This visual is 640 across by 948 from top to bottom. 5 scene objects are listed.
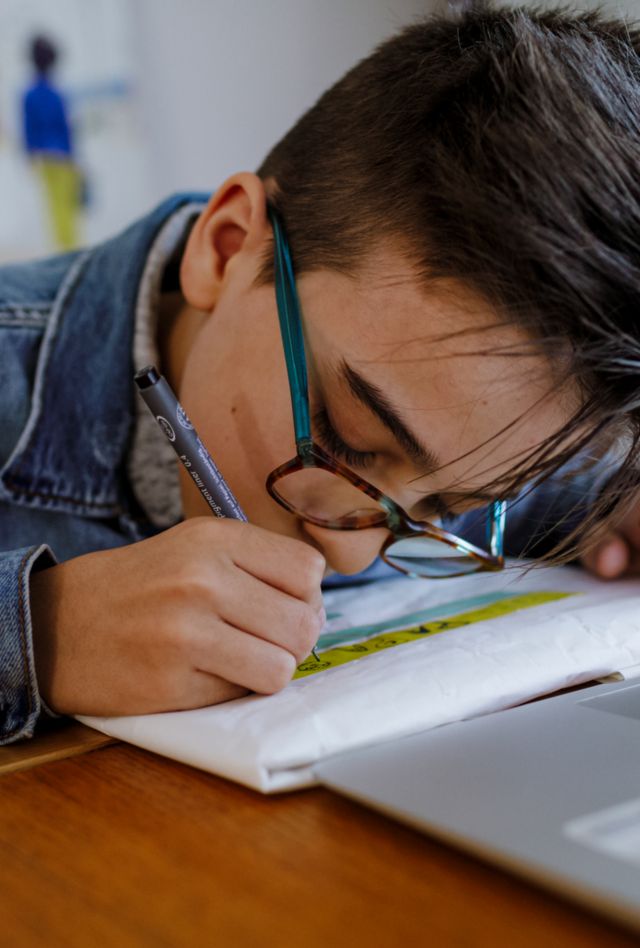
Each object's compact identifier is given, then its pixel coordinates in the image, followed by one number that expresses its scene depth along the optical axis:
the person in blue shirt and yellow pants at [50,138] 1.58
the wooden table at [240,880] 0.24
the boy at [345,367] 0.44
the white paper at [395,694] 0.35
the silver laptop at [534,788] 0.25
